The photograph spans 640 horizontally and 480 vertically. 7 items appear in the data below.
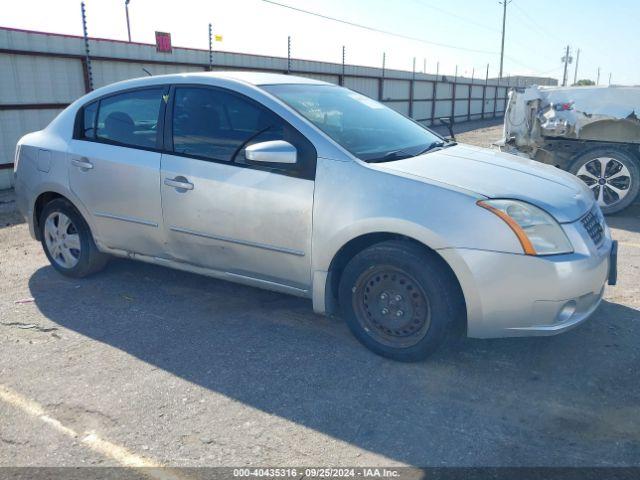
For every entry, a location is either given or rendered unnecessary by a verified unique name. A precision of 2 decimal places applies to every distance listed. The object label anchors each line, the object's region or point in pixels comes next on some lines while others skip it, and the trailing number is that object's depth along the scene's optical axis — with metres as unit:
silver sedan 3.05
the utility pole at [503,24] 54.06
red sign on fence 12.93
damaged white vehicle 7.19
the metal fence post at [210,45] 13.70
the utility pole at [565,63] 64.69
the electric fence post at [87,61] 10.65
